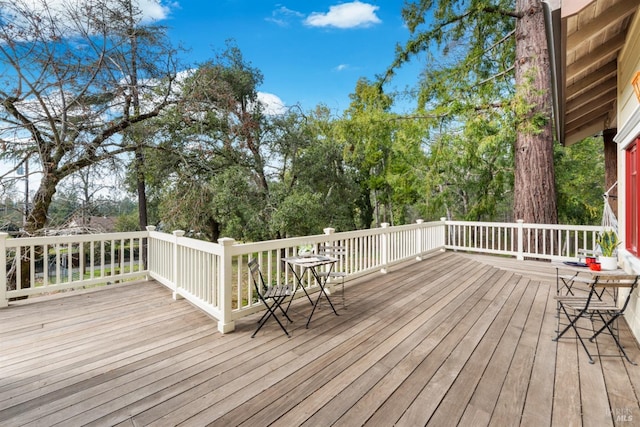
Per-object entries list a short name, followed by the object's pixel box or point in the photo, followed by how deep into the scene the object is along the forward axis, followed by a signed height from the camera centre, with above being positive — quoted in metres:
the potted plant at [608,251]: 3.31 -0.46
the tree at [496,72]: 7.20 +4.02
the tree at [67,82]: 5.31 +2.66
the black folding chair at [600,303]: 2.70 -0.91
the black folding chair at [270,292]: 3.20 -0.85
